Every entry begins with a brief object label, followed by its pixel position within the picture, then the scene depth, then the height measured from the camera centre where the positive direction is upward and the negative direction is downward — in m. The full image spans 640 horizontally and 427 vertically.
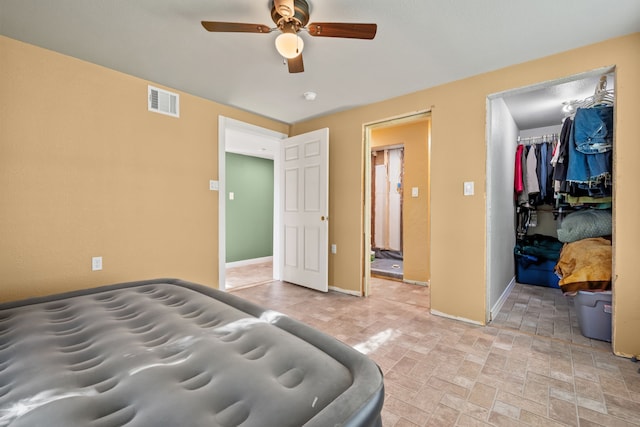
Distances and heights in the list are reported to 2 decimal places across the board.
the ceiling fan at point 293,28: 1.58 +1.08
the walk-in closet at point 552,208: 2.19 +0.02
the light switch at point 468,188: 2.56 +0.20
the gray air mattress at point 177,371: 0.66 -0.49
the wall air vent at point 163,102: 2.74 +1.11
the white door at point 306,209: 3.50 +0.00
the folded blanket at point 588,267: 2.19 -0.48
